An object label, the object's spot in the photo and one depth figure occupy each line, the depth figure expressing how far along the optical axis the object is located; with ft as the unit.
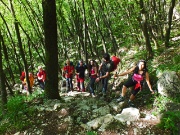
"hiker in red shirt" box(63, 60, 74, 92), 39.86
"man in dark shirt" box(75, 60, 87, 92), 37.76
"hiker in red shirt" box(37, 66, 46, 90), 43.54
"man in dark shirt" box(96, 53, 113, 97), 29.43
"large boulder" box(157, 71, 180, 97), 24.25
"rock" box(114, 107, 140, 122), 21.49
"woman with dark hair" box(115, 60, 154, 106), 24.27
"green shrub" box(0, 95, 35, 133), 22.47
